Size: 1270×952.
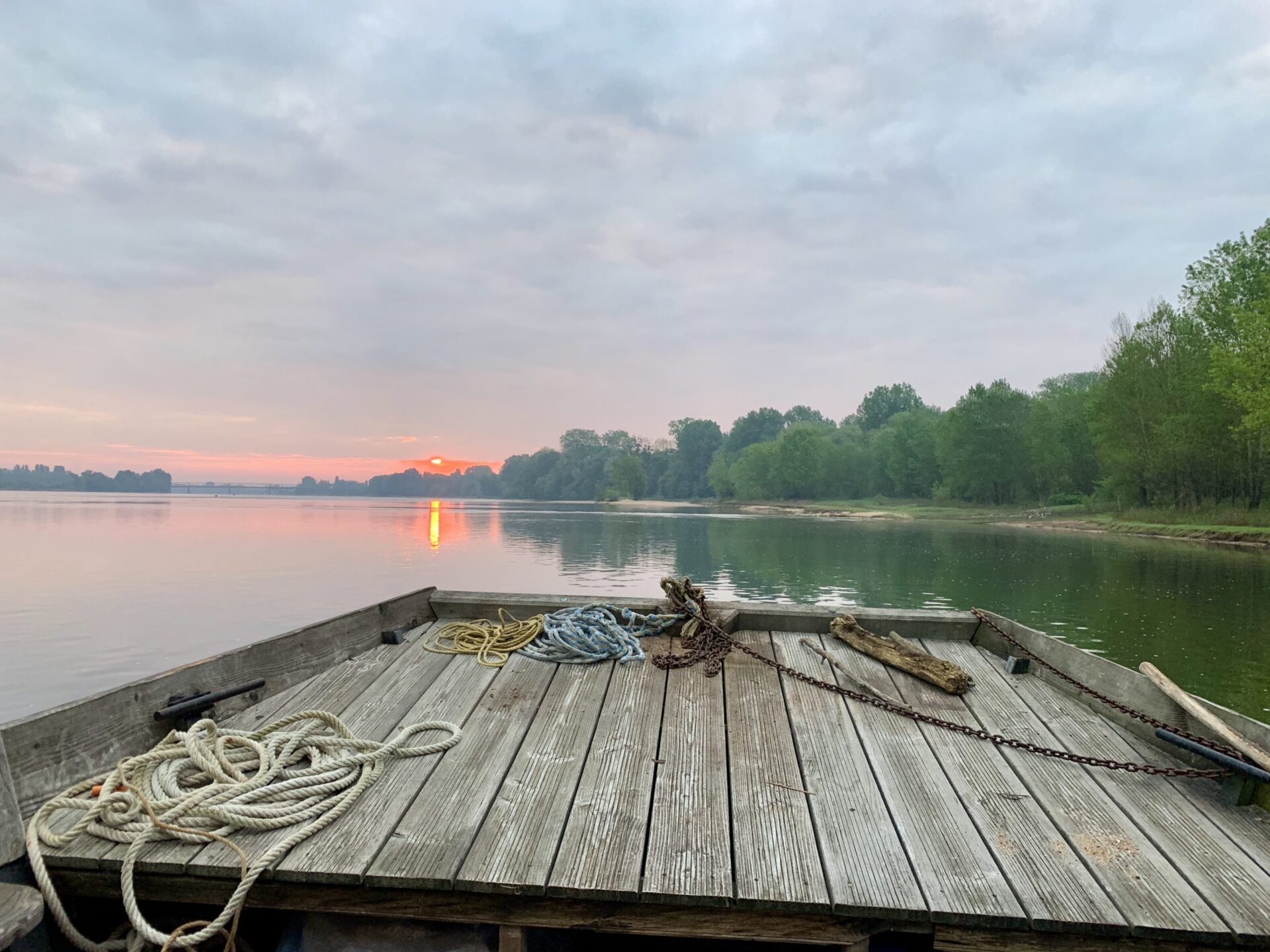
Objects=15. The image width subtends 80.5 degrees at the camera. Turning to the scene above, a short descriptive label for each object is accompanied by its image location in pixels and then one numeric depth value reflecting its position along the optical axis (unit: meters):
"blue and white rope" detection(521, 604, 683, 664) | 4.42
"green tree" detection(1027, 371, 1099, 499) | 61.38
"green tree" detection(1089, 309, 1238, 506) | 37.78
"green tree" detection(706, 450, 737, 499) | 122.81
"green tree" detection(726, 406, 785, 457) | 143.88
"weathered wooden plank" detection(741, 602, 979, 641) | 5.09
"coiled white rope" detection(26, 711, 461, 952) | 2.27
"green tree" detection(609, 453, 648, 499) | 141.12
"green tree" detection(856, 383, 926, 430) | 126.88
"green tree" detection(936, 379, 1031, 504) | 66.19
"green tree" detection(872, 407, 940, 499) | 82.56
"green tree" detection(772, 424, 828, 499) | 97.44
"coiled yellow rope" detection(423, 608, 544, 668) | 4.52
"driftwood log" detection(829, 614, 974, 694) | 4.12
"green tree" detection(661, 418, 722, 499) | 149.75
